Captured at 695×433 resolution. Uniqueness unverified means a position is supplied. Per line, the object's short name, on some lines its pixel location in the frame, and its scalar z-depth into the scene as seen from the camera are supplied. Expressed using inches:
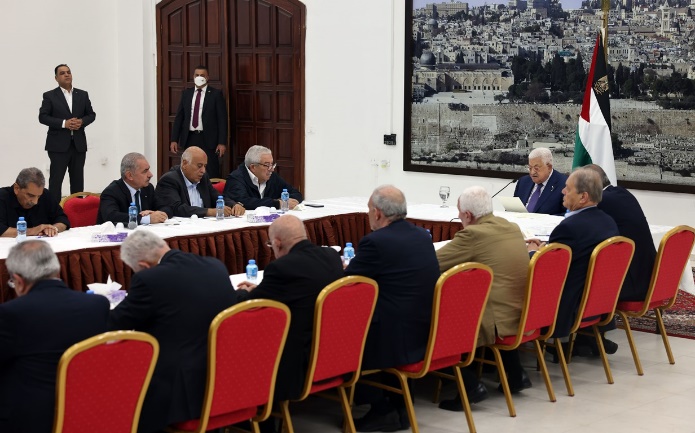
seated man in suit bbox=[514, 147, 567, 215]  314.7
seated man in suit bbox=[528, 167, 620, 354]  229.8
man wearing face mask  483.8
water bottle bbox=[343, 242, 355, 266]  235.8
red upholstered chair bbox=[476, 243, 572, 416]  213.5
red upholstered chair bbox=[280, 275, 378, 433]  178.4
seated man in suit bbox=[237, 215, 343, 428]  178.7
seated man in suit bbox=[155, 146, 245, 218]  297.6
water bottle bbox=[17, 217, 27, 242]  249.0
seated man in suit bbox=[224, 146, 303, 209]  318.0
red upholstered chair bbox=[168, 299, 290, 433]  161.5
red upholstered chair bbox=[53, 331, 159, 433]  143.0
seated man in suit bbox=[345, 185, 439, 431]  195.6
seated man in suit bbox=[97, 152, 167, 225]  279.1
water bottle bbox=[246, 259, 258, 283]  211.5
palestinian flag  352.5
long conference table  240.7
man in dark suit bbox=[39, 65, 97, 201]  446.9
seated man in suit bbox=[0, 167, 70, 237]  256.5
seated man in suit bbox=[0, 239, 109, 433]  145.9
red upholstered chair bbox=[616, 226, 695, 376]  247.1
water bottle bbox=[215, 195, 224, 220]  290.9
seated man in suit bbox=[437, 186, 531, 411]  213.9
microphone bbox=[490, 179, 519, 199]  410.2
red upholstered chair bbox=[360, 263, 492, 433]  194.5
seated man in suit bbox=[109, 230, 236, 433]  161.5
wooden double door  490.0
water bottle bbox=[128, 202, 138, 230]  268.1
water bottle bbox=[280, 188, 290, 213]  312.3
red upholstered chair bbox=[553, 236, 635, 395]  227.9
